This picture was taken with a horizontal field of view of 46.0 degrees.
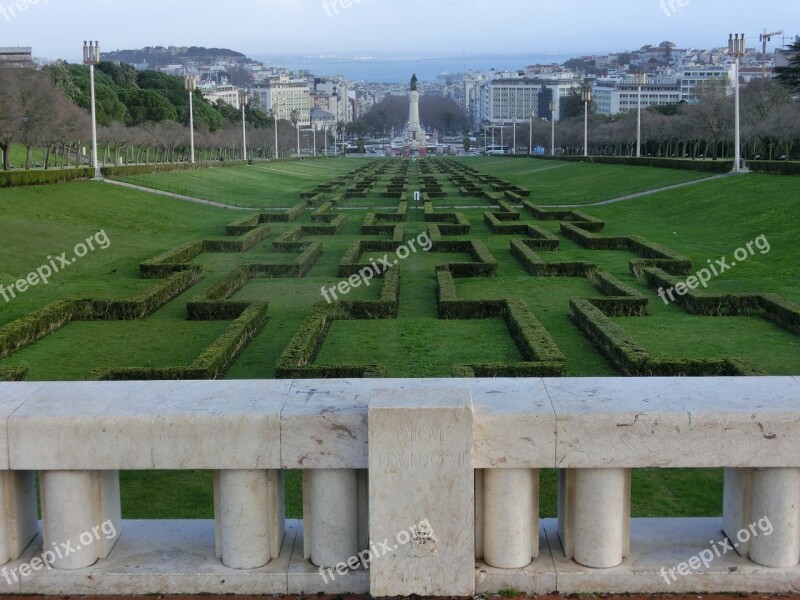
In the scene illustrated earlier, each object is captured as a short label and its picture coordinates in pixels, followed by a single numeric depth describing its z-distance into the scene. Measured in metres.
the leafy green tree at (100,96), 57.22
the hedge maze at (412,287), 10.20
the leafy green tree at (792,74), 49.19
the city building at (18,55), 56.17
